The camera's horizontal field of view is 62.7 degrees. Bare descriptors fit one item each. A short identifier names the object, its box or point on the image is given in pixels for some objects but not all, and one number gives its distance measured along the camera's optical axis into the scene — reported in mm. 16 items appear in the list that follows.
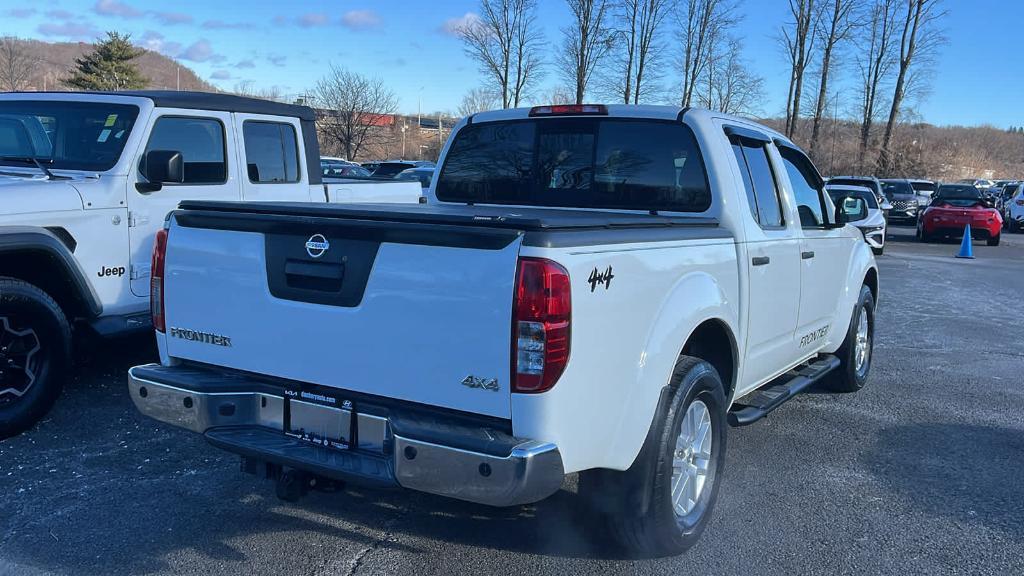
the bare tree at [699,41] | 40406
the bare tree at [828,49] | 41094
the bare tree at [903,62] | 42562
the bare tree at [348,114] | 42469
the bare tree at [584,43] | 34844
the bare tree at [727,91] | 41906
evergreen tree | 48344
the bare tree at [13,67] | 40312
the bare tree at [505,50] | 34906
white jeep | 5066
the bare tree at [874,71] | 43656
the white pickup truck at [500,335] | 2865
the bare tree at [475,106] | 43688
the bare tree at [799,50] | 41125
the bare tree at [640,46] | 37750
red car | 22766
